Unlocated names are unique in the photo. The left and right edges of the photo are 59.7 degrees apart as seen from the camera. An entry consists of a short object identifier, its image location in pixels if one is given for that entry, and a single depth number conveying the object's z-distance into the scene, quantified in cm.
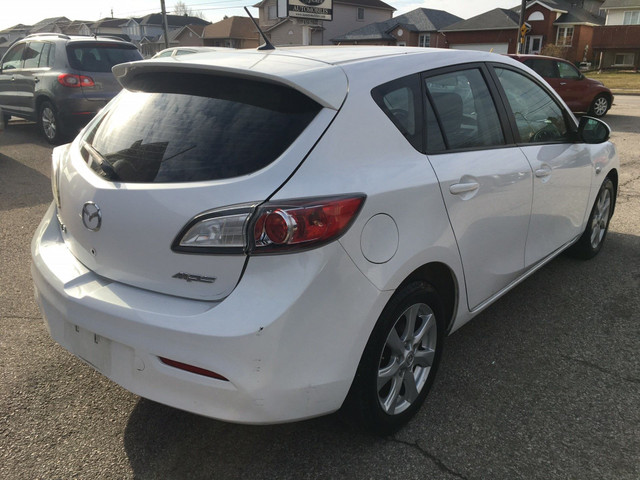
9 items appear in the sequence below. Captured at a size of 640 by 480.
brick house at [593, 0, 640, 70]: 4647
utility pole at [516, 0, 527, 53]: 2114
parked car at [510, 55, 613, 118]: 1420
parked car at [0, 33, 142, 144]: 954
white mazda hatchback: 196
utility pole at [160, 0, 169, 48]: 3117
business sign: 3098
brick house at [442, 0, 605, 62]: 4812
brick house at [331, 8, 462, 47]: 5189
